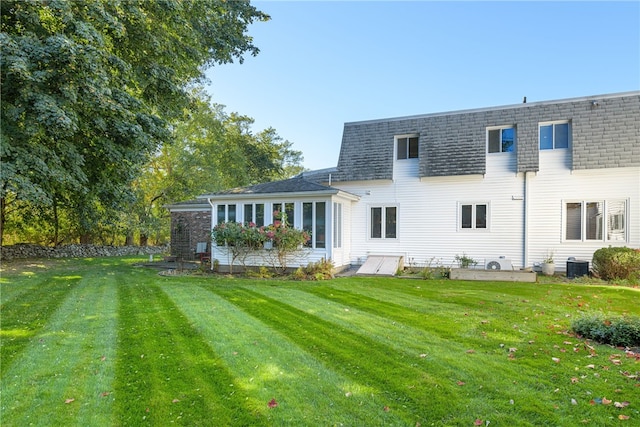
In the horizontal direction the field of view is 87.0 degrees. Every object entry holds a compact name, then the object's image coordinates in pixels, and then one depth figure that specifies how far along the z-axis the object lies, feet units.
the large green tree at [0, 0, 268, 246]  25.61
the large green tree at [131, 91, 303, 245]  80.28
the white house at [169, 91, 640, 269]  38.65
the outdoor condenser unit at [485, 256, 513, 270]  40.09
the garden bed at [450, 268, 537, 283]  36.24
